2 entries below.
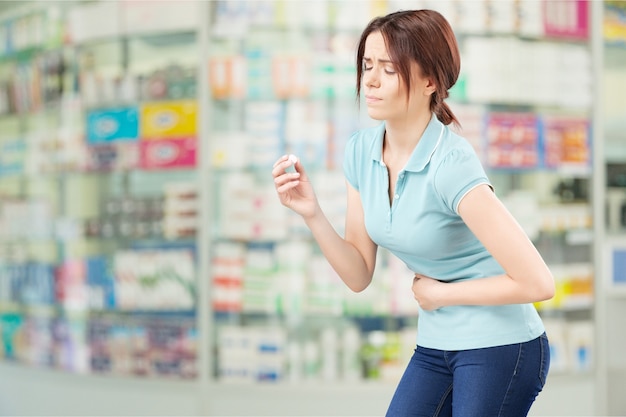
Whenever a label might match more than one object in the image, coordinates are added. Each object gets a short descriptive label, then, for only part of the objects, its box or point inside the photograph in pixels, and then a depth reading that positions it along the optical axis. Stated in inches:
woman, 145.2
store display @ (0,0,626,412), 250.2
